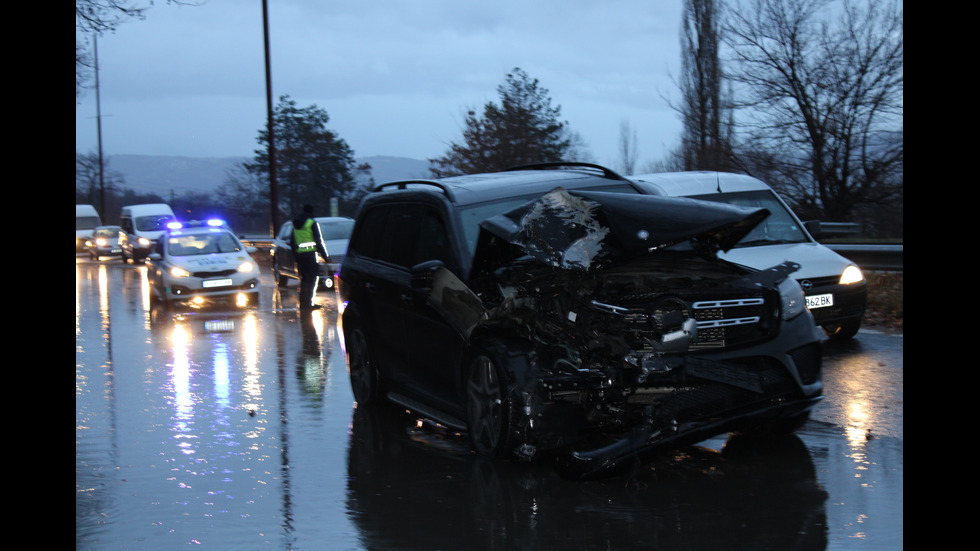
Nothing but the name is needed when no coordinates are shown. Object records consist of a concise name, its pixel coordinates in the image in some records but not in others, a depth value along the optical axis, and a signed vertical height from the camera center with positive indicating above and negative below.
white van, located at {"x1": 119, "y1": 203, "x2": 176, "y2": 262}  38.75 +0.01
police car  19.41 -0.78
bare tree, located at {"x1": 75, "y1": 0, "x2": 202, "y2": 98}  13.66 +2.78
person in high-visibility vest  17.91 -0.46
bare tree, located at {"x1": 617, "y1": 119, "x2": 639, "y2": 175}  44.65 +2.56
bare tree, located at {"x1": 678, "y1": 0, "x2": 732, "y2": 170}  28.33 +3.72
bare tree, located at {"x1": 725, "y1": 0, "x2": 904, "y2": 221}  25.03 +2.72
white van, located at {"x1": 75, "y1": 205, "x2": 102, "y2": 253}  54.47 +0.43
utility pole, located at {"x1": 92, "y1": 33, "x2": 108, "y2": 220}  73.25 +7.00
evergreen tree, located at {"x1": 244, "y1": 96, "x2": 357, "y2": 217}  67.31 +4.37
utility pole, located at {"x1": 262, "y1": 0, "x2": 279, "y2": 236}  33.05 +2.60
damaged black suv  6.01 -0.65
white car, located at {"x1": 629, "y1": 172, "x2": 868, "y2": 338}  11.25 -0.38
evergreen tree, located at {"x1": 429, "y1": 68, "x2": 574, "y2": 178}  30.89 +2.64
